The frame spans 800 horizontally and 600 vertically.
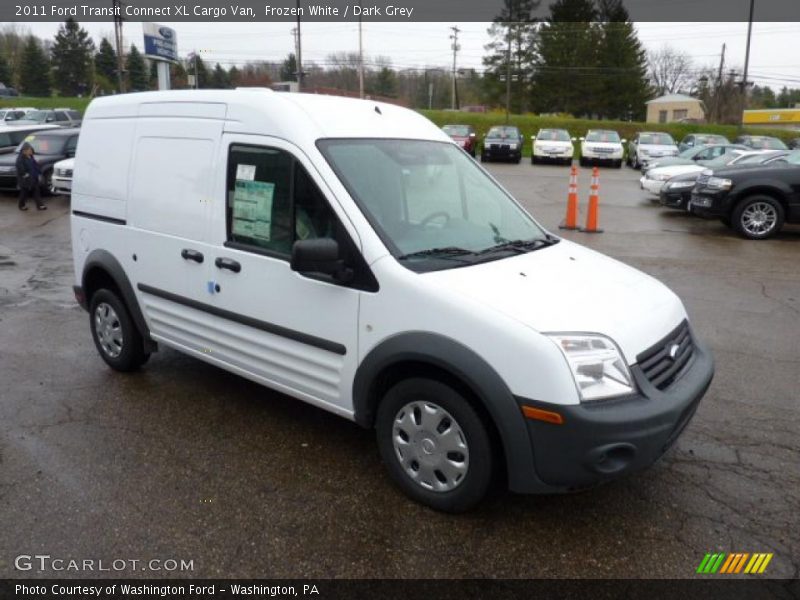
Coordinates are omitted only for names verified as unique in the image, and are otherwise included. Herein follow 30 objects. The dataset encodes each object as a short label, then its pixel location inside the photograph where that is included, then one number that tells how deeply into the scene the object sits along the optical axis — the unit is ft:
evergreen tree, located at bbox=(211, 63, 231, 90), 201.32
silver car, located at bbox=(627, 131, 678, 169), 81.97
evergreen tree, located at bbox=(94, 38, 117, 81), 252.62
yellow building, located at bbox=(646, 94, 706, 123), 219.41
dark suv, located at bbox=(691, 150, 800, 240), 35.78
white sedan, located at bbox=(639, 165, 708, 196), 51.39
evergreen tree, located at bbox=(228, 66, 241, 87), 194.35
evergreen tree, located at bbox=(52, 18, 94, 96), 256.52
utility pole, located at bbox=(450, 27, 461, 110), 249.57
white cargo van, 9.38
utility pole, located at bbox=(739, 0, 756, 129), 131.75
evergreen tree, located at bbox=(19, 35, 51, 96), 248.93
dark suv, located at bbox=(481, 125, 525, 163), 92.43
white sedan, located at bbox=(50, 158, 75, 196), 51.72
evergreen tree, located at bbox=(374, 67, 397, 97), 259.84
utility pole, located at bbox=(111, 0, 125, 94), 123.34
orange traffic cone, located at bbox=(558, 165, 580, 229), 37.68
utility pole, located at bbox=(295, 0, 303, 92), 133.69
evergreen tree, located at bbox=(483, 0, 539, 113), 201.16
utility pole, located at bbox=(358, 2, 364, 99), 158.71
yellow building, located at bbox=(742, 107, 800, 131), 210.18
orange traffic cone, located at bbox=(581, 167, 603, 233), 37.47
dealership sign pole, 65.29
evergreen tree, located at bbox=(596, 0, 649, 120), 197.47
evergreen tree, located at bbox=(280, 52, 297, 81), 167.16
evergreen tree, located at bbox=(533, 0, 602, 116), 195.52
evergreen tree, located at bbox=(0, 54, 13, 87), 255.70
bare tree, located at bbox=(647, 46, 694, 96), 283.79
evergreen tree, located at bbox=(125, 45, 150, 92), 235.81
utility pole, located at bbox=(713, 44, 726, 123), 210.18
